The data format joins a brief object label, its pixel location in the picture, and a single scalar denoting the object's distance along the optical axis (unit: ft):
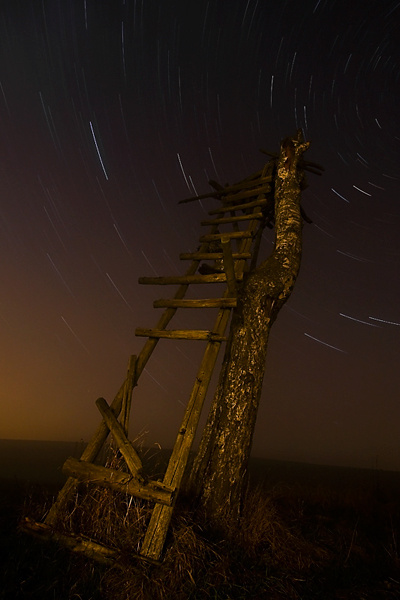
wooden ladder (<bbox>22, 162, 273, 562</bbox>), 12.37
